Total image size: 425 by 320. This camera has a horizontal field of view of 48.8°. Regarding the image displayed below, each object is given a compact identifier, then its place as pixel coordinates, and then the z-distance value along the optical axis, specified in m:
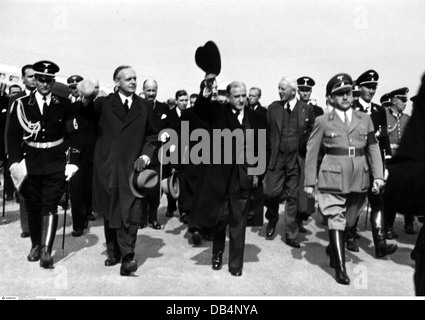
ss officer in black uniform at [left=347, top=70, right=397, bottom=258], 6.13
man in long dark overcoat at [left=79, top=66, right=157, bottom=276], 5.01
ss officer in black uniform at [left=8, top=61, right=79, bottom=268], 5.20
